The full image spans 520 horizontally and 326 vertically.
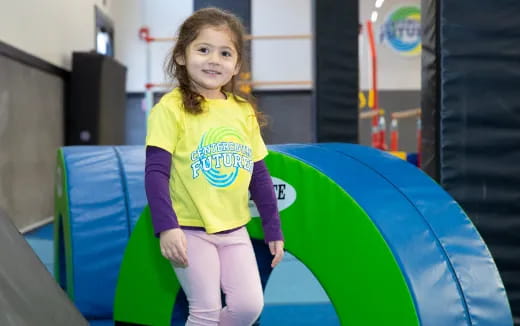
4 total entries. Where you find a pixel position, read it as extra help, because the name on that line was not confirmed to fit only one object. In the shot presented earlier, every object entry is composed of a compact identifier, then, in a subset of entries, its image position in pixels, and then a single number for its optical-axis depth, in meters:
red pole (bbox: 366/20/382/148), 5.61
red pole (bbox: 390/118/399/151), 6.57
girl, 1.25
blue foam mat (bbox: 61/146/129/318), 2.02
